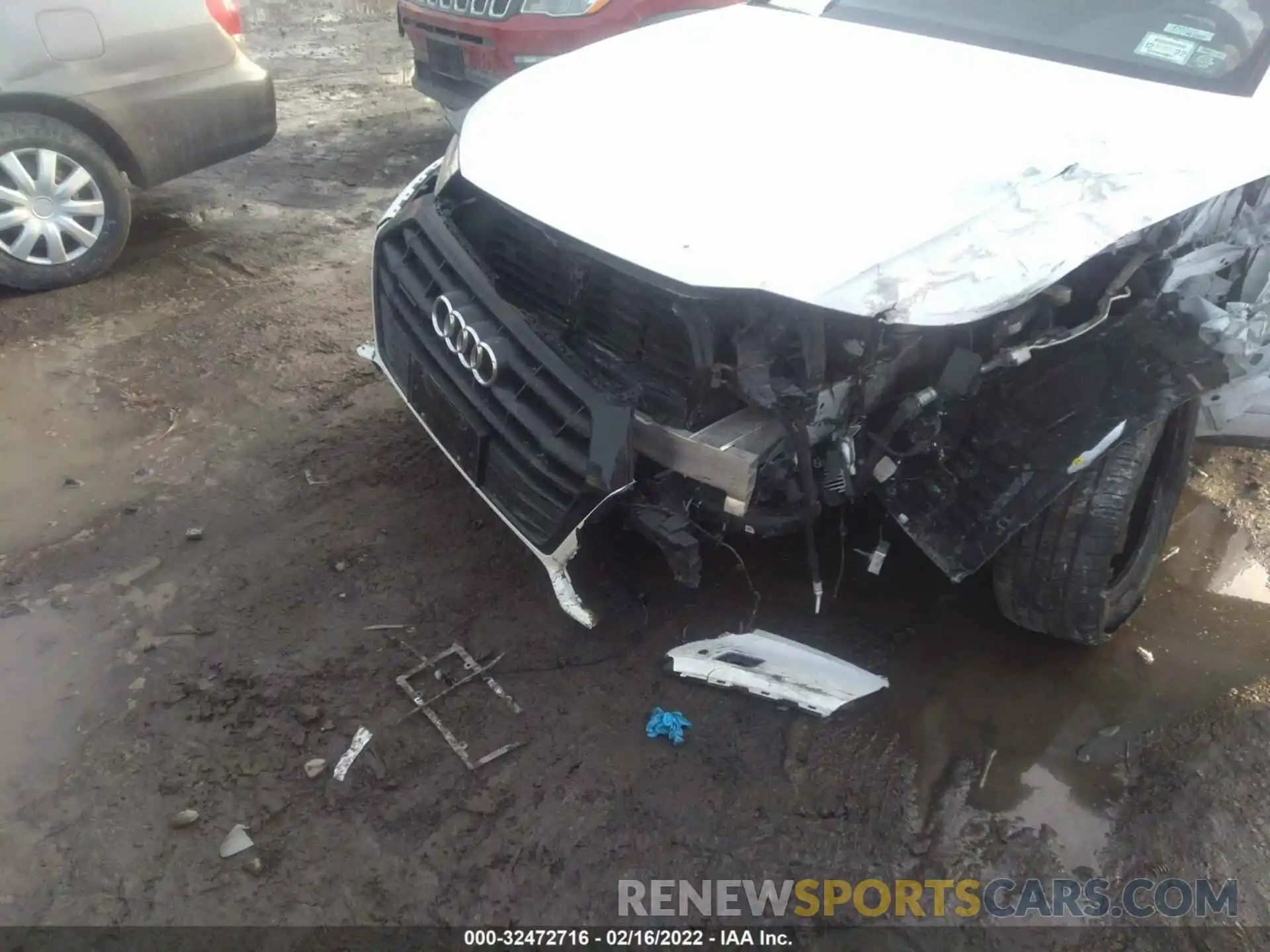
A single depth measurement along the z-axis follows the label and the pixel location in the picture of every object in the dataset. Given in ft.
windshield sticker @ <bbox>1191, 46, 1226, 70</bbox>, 8.43
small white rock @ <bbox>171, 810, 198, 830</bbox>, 6.99
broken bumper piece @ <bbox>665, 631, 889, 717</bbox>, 8.13
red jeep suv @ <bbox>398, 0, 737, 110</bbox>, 15.89
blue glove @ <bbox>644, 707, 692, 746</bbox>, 7.89
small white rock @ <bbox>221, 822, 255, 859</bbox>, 6.86
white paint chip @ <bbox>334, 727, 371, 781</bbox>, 7.48
